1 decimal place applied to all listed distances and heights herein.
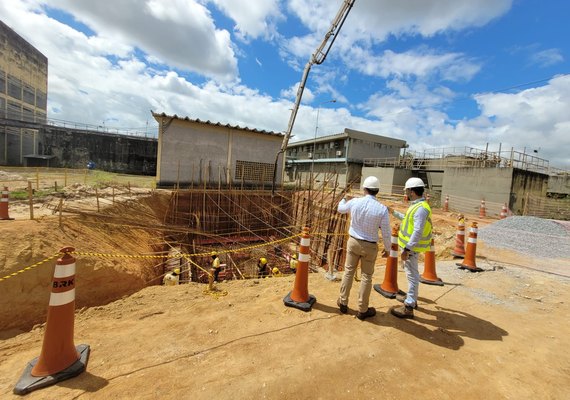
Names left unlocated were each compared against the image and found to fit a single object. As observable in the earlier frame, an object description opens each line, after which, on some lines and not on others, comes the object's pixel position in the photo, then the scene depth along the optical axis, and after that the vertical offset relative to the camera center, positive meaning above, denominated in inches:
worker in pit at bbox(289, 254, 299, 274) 387.4 -121.9
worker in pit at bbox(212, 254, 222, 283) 299.2 -105.9
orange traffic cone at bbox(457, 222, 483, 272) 219.1 -49.0
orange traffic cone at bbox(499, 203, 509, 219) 559.7 -29.1
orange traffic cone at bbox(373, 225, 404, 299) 162.6 -57.5
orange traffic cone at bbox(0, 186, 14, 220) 243.9 -40.8
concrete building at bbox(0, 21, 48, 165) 1167.6 +378.2
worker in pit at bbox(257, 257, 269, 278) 383.2 -130.2
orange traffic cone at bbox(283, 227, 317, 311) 141.7 -55.1
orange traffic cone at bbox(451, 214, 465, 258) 259.9 -50.9
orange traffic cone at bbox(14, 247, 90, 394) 83.5 -59.3
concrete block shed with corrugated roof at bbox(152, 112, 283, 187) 579.8 +61.0
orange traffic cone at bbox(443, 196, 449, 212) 661.0 -29.6
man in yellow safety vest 133.9 -23.9
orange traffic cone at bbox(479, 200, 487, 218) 588.7 -31.9
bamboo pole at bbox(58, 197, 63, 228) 244.8 -48.9
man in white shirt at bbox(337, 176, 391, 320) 129.8 -26.2
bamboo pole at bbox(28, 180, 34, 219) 240.3 -38.4
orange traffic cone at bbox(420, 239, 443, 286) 188.8 -58.0
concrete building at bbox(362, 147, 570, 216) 625.6 +44.7
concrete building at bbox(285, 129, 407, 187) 1280.8 +197.5
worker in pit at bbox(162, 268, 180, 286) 285.7 -116.3
